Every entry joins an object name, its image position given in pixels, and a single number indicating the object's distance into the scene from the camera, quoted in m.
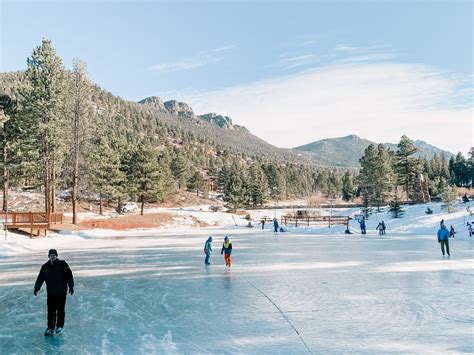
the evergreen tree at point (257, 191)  104.00
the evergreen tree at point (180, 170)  117.12
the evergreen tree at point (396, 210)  56.66
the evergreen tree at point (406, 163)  66.94
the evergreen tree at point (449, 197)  46.53
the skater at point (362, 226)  40.12
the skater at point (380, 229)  38.12
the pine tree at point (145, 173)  60.16
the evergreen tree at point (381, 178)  71.75
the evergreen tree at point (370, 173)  72.69
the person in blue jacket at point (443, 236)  20.45
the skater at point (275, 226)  44.41
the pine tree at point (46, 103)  36.91
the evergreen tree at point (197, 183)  114.94
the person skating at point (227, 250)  17.64
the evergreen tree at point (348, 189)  129.75
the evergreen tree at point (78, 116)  39.59
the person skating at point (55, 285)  8.12
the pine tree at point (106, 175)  55.67
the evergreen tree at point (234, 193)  82.25
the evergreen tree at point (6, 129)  40.22
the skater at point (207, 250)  18.58
